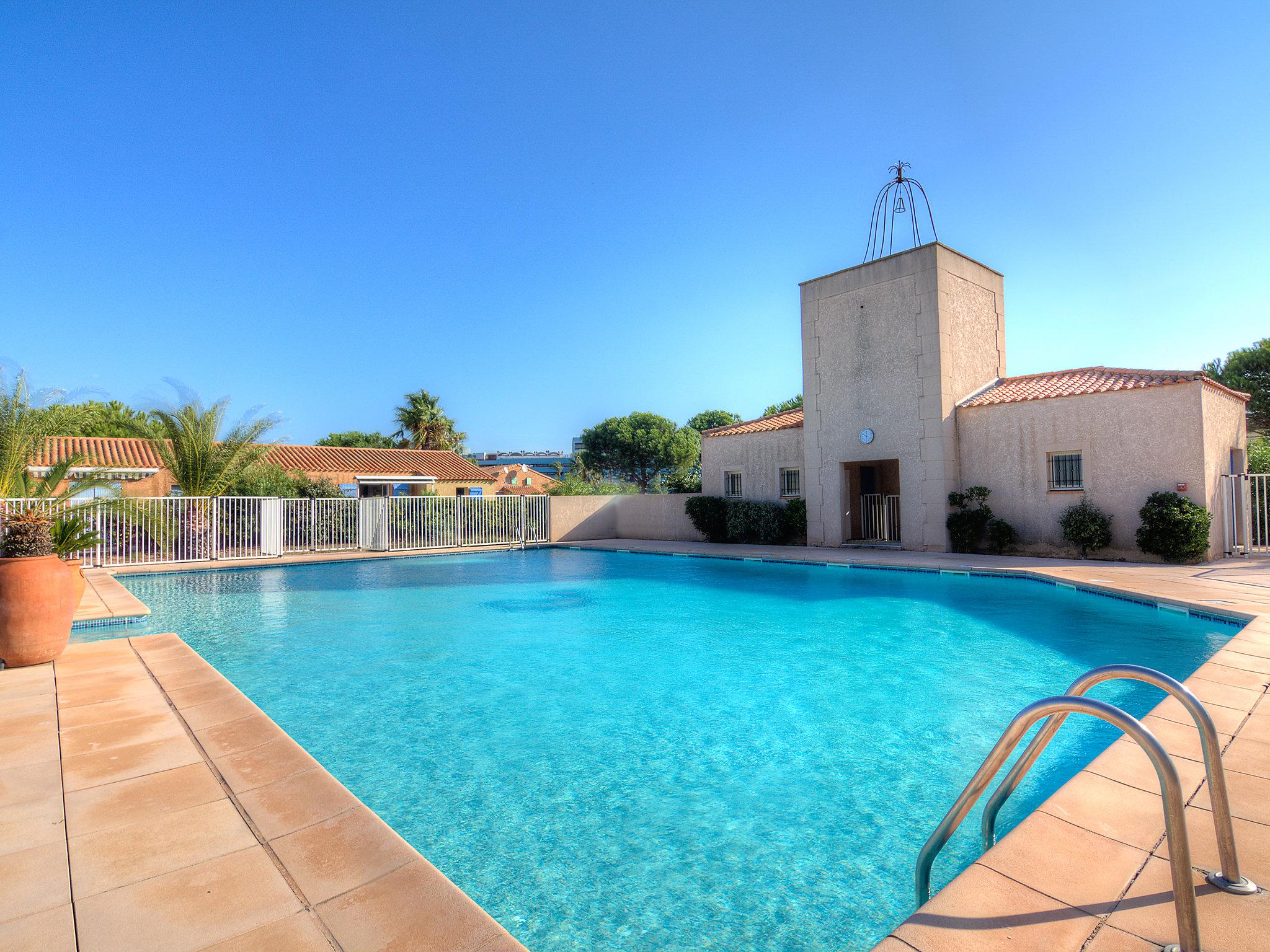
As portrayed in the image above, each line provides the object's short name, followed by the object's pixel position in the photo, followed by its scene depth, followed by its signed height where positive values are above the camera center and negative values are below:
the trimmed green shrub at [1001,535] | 14.68 -1.14
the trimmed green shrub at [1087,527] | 13.40 -0.91
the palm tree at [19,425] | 9.23 +1.25
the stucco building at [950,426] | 13.10 +1.42
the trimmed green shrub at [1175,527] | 12.23 -0.88
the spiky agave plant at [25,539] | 5.48 -0.25
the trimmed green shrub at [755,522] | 18.47 -0.88
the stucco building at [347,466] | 26.78 +1.81
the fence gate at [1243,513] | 13.38 -0.69
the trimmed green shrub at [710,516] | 19.98 -0.71
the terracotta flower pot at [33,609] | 5.20 -0.83
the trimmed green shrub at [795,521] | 18.05 -0.83
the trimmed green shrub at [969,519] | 15.05 -0.75
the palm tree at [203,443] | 18.25 +1.81
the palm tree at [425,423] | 43.84 +5.35
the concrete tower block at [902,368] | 15.51 +3.11
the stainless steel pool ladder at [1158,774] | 1.65 -0.86
